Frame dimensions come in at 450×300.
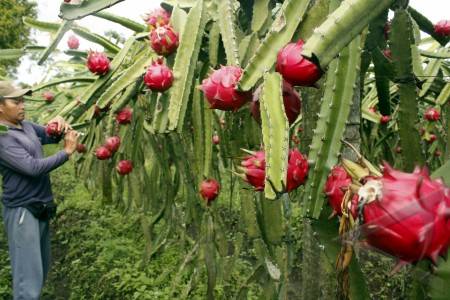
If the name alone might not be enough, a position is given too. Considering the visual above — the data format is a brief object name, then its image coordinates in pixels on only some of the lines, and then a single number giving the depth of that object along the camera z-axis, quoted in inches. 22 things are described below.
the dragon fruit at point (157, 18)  70.6
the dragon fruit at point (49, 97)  156.7
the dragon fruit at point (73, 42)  137.7
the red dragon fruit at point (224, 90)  37.8
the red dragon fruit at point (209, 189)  74.6
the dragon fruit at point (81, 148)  146.9
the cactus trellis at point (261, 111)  33.9
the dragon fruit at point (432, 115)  112.9
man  94.1
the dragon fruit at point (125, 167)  116.7
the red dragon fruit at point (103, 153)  110.3
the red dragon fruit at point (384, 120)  109.6
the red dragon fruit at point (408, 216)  19.5
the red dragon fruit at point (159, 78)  54.0
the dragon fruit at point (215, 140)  106.1
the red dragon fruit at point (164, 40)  59.4
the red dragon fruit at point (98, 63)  81.7
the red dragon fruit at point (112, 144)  111.8
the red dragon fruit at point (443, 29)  67.6
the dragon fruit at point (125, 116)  108.3
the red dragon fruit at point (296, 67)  31.6
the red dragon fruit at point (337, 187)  31.2
